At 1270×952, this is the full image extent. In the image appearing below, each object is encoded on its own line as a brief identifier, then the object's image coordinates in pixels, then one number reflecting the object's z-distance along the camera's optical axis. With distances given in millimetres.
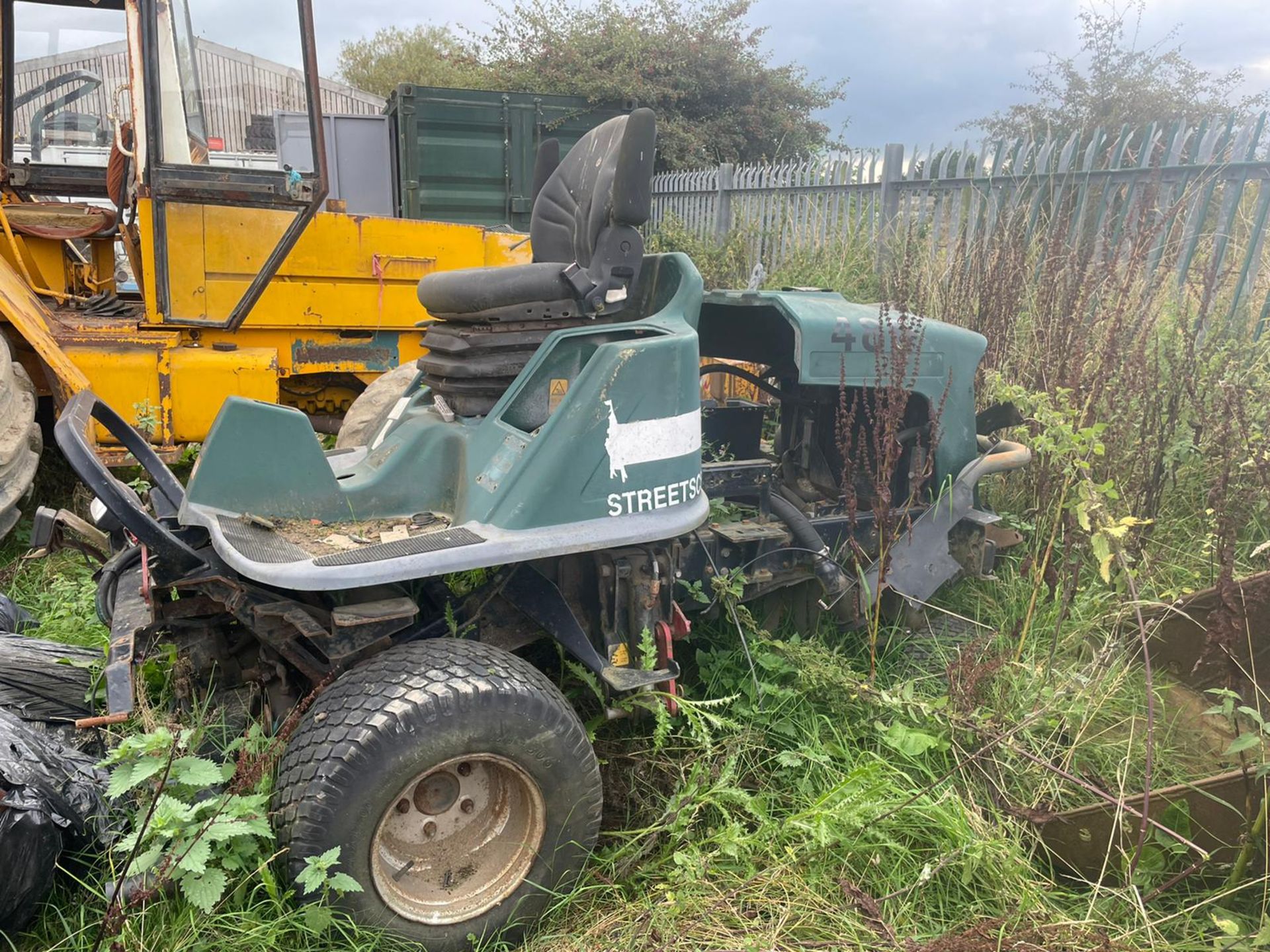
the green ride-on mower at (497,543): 2033
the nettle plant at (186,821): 1829
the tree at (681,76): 14953
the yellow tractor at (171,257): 4359
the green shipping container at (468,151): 10727
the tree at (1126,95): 13547
